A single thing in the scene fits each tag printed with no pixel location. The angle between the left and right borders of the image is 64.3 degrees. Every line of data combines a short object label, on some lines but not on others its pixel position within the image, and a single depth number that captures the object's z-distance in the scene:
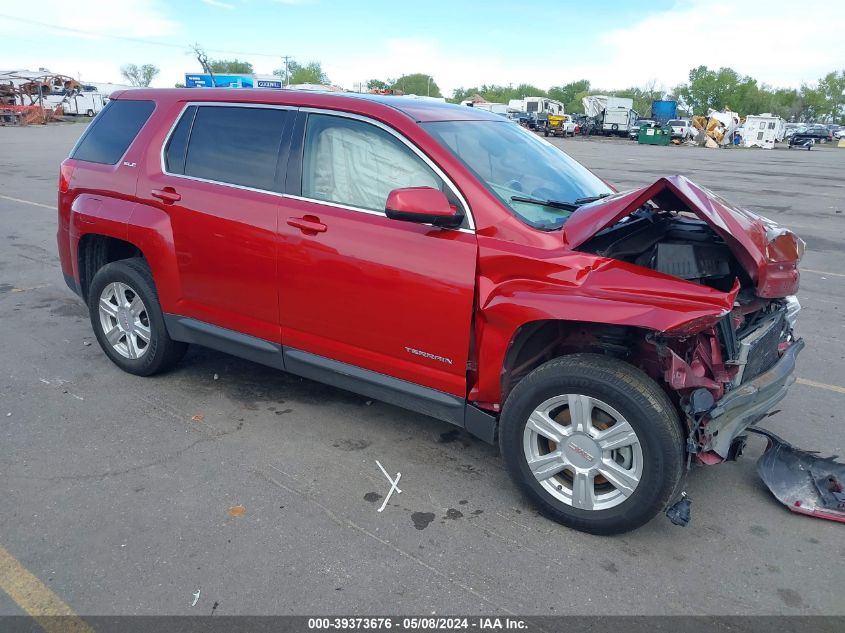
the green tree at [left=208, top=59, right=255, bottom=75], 118.20
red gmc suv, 2.96
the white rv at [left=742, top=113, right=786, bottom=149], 50.53
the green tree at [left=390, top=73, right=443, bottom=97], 135.12
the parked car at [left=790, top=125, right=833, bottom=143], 56.92
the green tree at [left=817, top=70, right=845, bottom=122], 122.00
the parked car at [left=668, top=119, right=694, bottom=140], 48.97
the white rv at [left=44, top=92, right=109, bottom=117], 50.88
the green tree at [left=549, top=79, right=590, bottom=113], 137.50
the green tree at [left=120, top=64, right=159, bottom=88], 129.71
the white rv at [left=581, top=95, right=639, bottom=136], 56.22
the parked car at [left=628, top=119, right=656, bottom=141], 53.37
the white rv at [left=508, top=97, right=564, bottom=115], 67.06
